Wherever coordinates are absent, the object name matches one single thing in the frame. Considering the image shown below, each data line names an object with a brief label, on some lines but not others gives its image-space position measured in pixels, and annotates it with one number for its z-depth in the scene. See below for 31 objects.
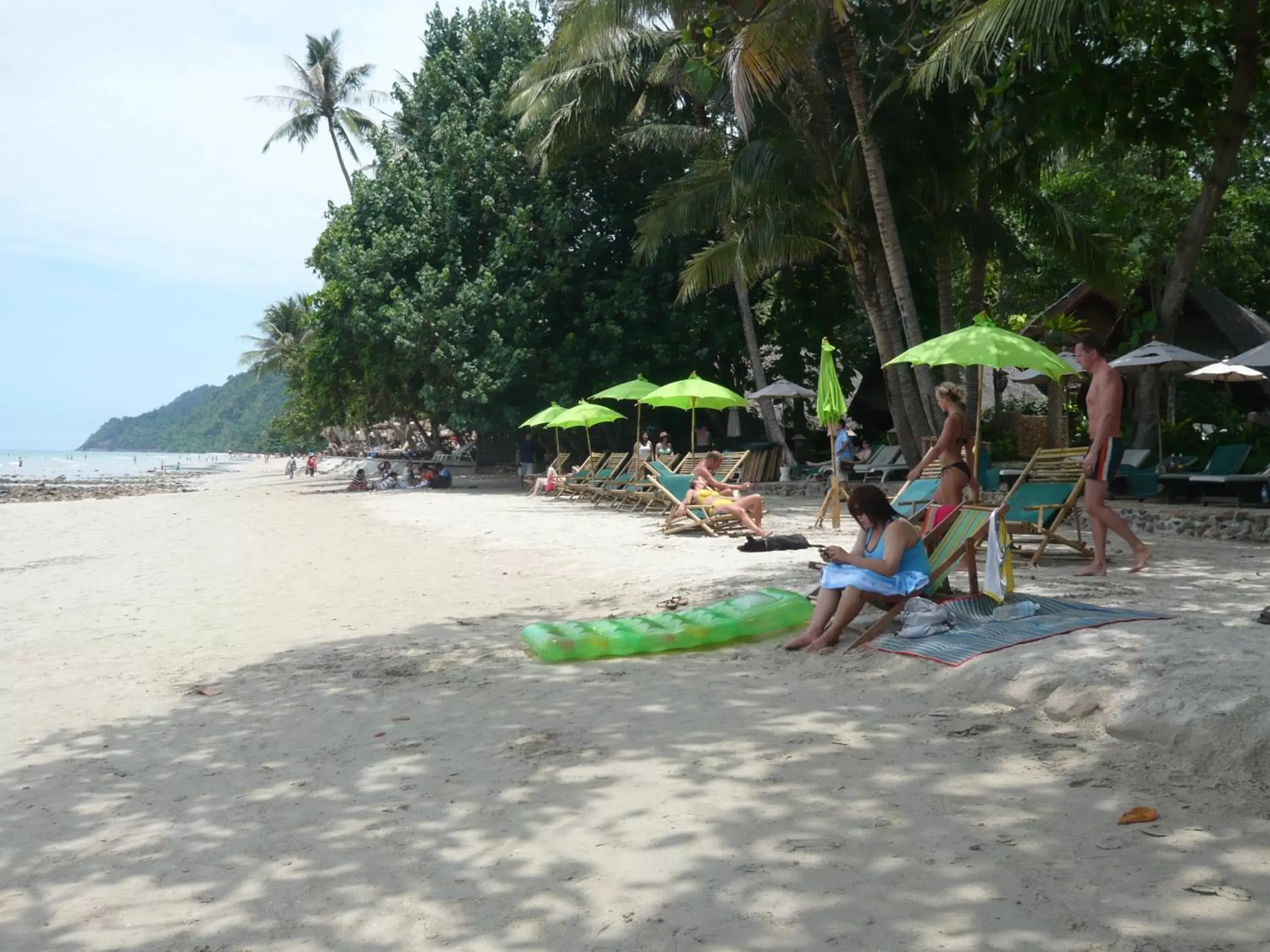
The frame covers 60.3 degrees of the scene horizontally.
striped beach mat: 5.05
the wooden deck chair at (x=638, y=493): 16.14
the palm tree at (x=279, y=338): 54.25
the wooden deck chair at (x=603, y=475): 18.30
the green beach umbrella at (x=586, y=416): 19.28
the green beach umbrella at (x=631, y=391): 19.14
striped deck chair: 5.70
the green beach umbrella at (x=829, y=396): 12.40
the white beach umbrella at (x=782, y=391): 22.06
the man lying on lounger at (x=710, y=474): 12.02
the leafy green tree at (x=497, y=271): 24.45
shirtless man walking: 7.44
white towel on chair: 5.80
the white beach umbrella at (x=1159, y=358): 13.56
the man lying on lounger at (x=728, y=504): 11.06
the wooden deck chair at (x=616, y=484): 17.45
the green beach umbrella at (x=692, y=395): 15.30
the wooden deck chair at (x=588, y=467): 19.64
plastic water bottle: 5.58
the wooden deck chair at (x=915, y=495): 9.84
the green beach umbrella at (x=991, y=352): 8.98
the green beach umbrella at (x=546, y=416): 20.92
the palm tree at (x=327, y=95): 39.62
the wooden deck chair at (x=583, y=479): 19.05
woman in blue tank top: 5.57
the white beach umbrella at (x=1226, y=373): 14.05
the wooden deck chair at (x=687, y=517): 11.61
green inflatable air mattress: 5.81
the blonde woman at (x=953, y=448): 8.07
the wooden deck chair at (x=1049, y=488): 8.25
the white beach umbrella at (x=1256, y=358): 11.91
